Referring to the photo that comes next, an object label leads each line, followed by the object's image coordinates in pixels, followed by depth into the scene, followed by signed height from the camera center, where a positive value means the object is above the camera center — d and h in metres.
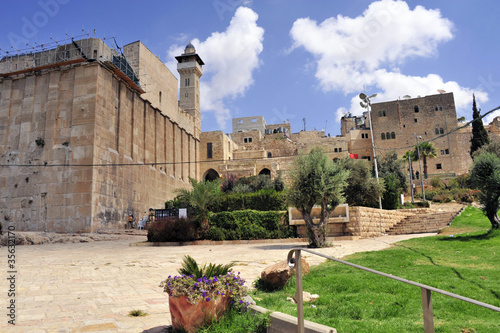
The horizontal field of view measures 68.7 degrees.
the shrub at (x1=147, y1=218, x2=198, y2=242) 17.03 -0.50
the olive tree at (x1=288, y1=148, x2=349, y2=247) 13.36 +0.99
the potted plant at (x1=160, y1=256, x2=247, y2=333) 3.85 -0.83
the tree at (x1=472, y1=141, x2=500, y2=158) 36.62 +6.12
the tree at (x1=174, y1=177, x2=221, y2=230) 17.50 +0.99
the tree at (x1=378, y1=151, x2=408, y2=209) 27.75 +3.27
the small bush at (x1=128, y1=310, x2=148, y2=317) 4.70 -1.18
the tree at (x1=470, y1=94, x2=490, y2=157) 44.44 +9.28
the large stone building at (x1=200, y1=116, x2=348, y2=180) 46.69 +9.68
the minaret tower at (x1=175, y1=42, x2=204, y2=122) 50.16 +19.10
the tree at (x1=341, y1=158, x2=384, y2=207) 23.88 +1.60
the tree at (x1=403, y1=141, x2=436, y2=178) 46.53 +7.59
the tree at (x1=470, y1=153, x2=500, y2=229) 12.09 +0.89
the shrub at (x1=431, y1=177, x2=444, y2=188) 43.86 +3.25
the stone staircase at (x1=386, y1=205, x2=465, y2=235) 20.27 -0.71
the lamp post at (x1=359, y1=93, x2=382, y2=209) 25.16 +7.71
